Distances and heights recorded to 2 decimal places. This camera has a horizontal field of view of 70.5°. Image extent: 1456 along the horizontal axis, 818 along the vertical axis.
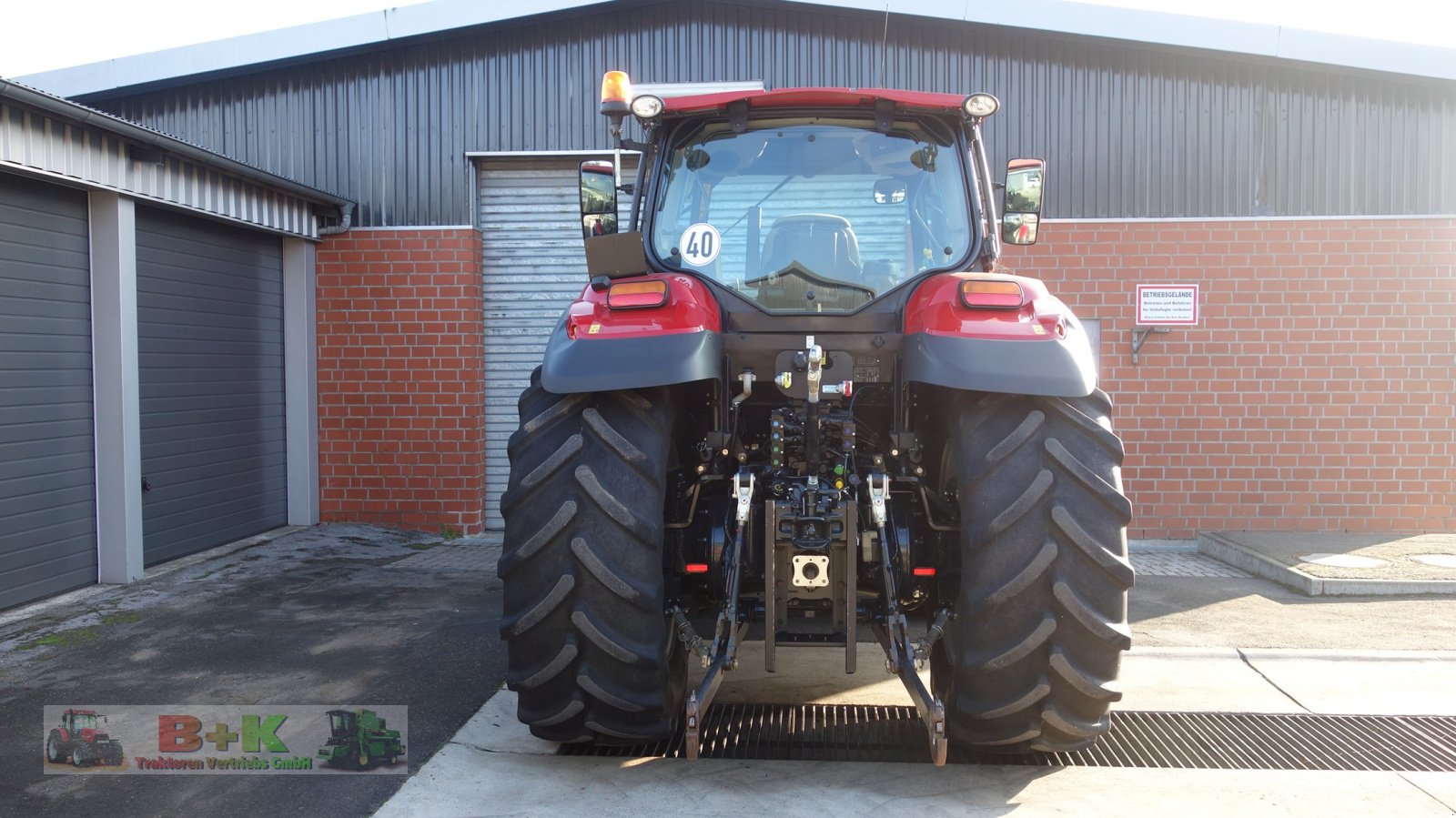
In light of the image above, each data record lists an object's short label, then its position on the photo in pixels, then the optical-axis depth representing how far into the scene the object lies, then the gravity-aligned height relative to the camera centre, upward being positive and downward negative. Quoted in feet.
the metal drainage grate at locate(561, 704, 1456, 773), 13.57 -5.16
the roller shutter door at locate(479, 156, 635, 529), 33.58 +2.70
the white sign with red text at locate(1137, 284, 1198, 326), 31.37 +2.03
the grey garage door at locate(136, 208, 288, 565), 26.86 -0.28
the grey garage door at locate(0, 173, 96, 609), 22.22 -0.50
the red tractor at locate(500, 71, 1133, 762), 11.64 -0.99
